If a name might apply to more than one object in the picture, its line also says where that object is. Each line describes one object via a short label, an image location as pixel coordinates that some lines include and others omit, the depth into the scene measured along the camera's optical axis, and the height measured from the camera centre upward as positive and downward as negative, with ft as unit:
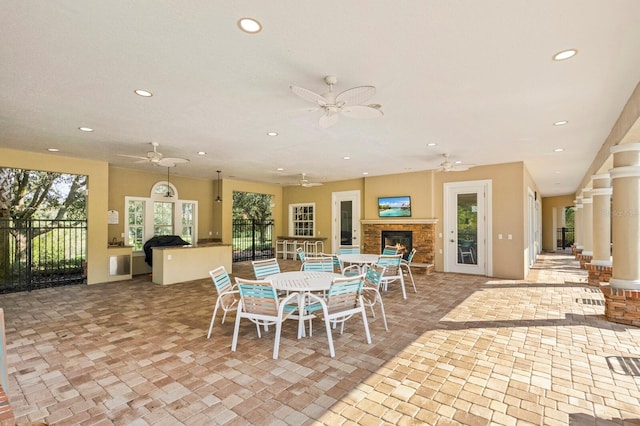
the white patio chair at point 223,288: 12.44 -3.01
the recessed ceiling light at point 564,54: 8.45 +4.42
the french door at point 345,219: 33.71 -0.31
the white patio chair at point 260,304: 10.55 -3.02
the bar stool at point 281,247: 38.52 -3.84
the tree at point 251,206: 49.24 +1.68
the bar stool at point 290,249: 37.96 -4.00
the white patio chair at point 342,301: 10.78 -3.07
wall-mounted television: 29.63 +0.94
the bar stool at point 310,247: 35.85 -3.50
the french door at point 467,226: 25.95 -0.90
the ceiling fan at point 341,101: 9.13 +3.59
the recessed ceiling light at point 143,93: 11.04 +4.43
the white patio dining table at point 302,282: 11.43 -2.63
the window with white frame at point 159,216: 28.04 +0.08
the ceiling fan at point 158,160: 17.57 +3.34
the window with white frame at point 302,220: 37.49 -0.44
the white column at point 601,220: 20.47 -0.32
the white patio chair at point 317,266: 16.61 -2.64
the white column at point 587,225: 28.19 -0.87
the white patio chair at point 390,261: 18.60 -2.71
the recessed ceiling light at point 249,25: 7.13 +4.46
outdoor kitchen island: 23.56 -3.61
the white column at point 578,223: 37.18 -0.97
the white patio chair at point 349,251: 24.42 -2.71
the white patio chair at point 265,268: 15.64 -2.68
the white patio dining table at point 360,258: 19.22 -2.75
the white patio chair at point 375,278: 13.27 -2.78
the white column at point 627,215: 14.28 +0.01
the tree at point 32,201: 23.36 +1.43
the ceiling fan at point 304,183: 29.86 +3.20
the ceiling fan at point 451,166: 21.13 +3.37
